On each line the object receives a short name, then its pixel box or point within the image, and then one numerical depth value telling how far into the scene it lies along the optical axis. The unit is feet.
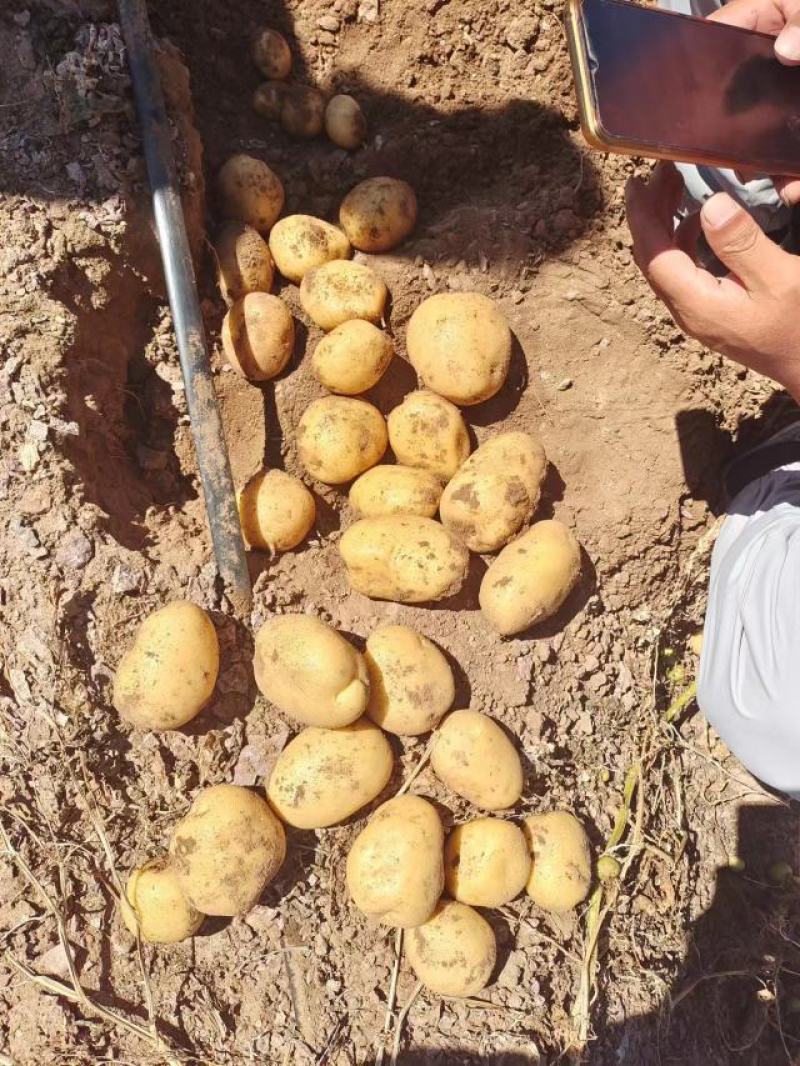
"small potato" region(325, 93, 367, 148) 2.92
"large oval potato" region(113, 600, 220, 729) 2.26
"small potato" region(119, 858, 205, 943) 2.27
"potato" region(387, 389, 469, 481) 2.61
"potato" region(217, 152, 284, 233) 2.77
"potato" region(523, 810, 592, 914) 2.43
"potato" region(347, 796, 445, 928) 2.25
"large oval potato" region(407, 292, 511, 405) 2.57
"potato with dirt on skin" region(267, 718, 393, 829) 2.31
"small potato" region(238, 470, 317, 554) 2.53
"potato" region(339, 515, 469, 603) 2.44
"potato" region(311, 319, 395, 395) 2.59
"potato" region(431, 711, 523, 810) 2.37
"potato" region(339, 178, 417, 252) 2.78
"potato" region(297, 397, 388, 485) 2.58
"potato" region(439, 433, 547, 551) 2.49
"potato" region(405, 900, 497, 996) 2.34
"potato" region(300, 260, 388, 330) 2.67
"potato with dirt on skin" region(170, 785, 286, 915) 2.22
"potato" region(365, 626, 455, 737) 2.39
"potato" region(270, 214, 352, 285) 2.74
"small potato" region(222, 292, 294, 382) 2.63
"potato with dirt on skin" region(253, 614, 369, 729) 2.26
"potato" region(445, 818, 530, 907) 2.37
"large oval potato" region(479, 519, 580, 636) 2.44
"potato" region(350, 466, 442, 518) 2.57
